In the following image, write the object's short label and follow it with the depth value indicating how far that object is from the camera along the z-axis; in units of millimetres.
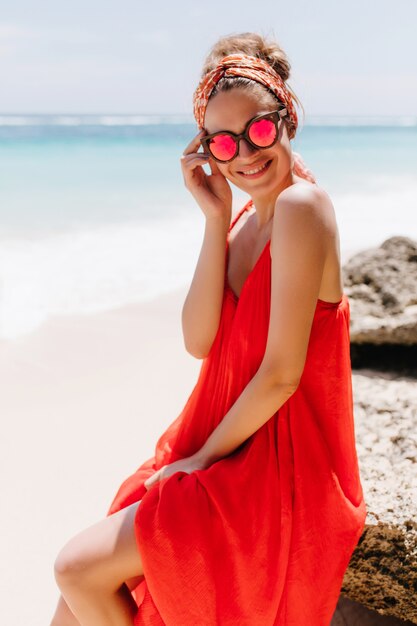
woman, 1833
